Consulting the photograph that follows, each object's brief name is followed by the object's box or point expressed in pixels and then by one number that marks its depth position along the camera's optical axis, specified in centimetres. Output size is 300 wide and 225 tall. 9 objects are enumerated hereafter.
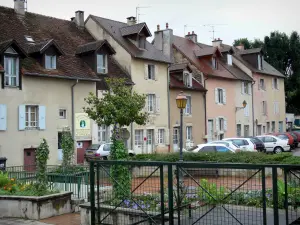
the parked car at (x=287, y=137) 3203
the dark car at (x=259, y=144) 2892
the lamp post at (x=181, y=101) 1441
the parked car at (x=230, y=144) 2393
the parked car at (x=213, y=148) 2220
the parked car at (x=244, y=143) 2633
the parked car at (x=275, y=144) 3082
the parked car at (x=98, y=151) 2406
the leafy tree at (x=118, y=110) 1123
